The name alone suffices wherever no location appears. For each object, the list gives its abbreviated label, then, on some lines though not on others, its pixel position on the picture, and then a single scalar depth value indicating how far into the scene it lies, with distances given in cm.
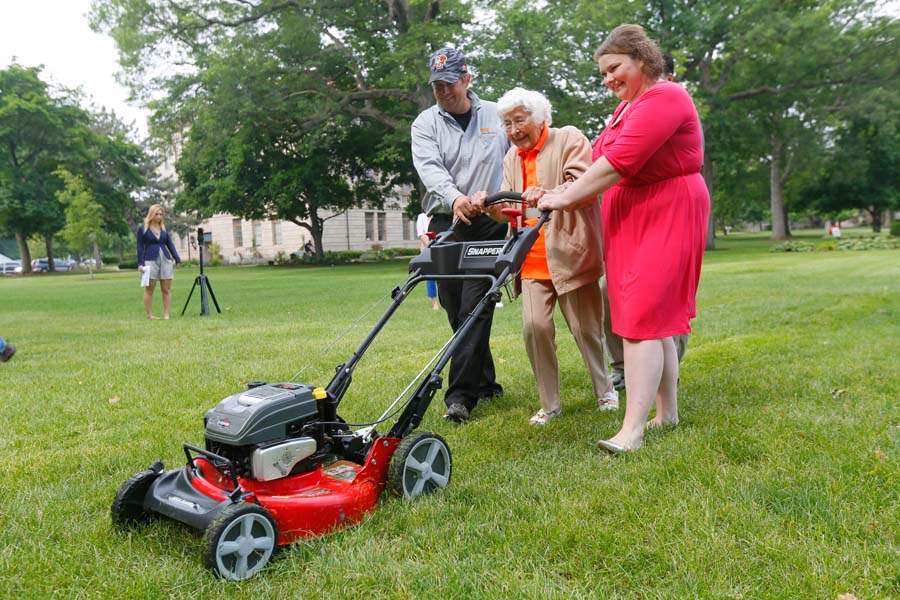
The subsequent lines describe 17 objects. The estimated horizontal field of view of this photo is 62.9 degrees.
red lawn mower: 248
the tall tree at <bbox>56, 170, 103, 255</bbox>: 3716
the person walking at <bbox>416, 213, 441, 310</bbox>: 1033
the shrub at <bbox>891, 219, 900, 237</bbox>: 4728
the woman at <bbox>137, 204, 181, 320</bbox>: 1167
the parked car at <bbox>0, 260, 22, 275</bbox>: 6678
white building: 5475
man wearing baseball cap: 456
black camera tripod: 1213
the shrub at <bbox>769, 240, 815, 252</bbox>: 2905
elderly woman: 408
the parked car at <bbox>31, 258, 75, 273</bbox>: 6731
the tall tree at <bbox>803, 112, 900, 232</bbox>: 4409
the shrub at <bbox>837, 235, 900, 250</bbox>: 2920
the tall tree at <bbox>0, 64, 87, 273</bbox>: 4462
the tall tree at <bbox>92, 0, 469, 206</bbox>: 2472
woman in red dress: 343
